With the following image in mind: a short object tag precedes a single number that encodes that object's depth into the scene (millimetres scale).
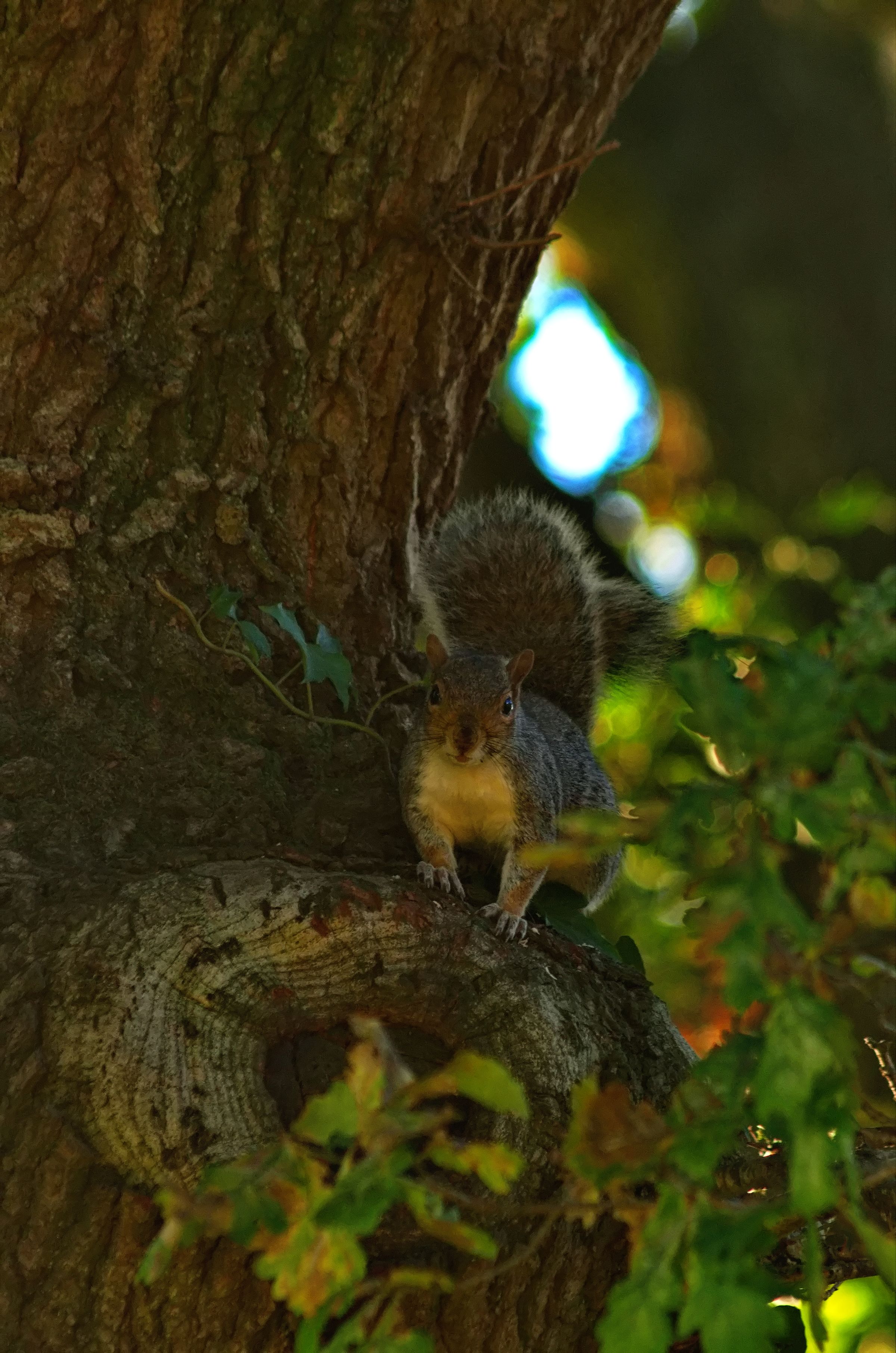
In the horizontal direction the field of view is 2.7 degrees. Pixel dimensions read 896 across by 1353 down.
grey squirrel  7097
